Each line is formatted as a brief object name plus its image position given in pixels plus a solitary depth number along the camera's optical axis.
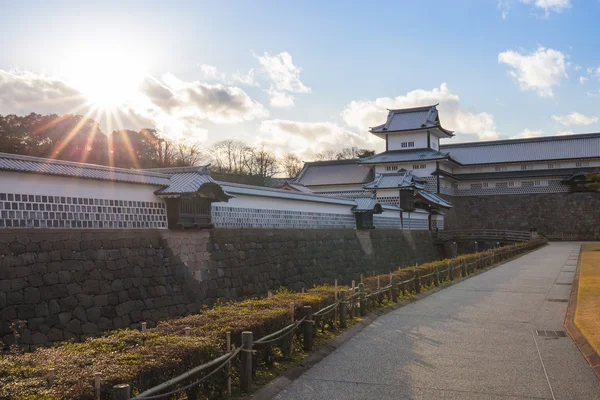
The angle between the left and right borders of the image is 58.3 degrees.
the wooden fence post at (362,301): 12.26
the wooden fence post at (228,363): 6.70
